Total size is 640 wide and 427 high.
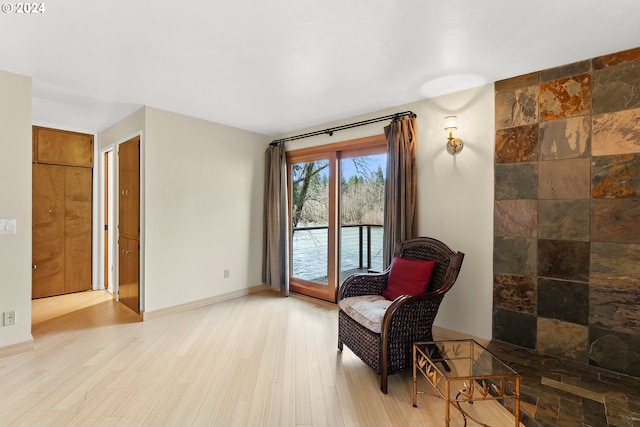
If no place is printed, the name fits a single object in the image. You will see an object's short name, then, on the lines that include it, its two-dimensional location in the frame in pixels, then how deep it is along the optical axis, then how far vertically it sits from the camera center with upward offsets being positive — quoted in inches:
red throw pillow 98.0 -21.4
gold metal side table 59.1 -35.2
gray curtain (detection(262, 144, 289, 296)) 174.4 -6.5
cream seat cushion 86.8 -29.7
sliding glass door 146.4 +0.1
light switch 99.2 -4.9
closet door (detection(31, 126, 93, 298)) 161.9 +0.2
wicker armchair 83.4 -31.5
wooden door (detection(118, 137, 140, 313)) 138.6 -5.2
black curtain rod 128.7 +42.6
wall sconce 113.7 +27.8
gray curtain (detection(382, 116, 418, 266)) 124.3 +11.9
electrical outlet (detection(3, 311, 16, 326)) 100.0 -35.4
